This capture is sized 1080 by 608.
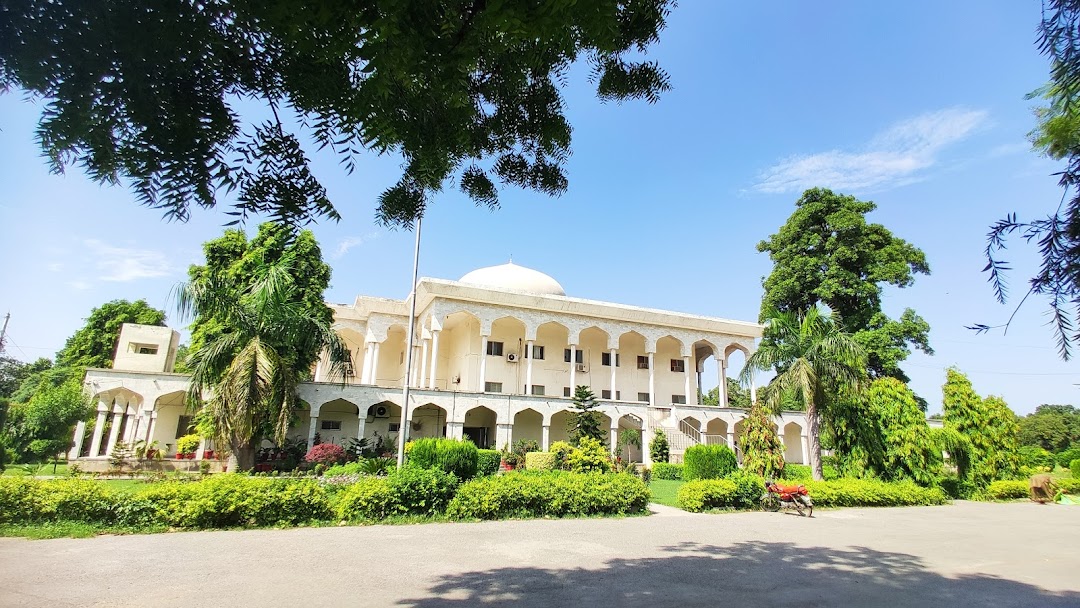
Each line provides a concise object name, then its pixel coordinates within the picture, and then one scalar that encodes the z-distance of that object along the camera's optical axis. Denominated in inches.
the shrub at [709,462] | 685.3
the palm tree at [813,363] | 658.2
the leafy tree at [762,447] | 626.2
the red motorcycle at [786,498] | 479.8
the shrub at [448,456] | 645.3
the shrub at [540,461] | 773.9
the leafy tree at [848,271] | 987.9
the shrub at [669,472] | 840.9
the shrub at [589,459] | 623.5
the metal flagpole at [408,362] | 711.7
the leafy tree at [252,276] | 733.3
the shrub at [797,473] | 742.4
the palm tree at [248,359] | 598.9
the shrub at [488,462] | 737.0
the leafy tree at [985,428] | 721.0
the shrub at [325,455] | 745.0
